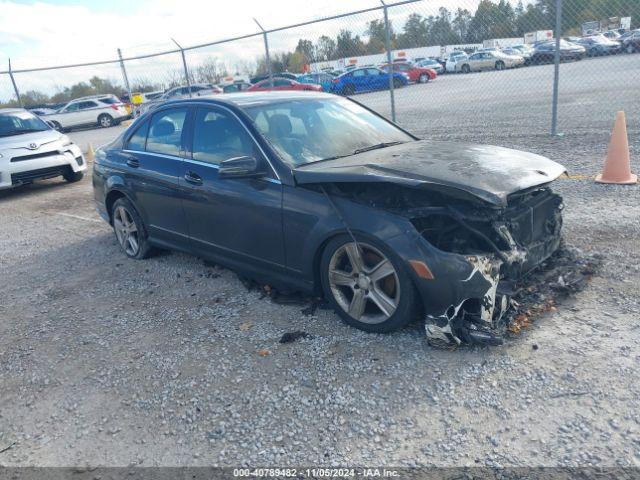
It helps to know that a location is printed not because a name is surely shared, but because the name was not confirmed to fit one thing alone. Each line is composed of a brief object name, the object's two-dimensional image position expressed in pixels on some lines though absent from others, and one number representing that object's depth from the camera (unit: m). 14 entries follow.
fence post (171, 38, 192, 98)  15.17
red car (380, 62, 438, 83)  31.91
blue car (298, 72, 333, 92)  18.58
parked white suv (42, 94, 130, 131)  26.94
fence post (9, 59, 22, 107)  18.75
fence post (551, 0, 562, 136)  8.50
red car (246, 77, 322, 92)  20.44
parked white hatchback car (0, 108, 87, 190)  9.28
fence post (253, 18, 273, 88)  12.68
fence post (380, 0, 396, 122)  10.25
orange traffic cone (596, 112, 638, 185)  6.46
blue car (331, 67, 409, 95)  21.45
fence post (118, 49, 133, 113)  16.83
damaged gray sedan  3.28
